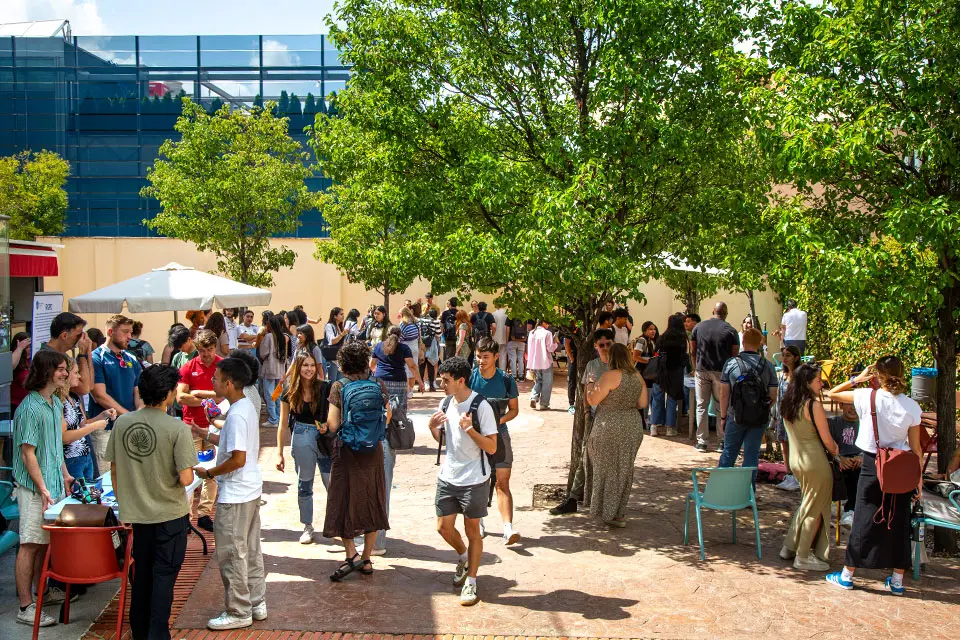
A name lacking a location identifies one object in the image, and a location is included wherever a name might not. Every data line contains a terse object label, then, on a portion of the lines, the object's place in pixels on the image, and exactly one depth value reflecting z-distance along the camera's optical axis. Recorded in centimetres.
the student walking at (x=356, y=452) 635
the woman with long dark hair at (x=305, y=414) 711
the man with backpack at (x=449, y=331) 1780
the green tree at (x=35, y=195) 3003
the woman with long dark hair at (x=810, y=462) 694
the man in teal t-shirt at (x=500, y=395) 758
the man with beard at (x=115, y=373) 776
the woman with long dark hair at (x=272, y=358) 1251
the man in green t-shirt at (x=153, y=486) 514
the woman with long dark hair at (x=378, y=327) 1361
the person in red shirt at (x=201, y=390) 779
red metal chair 536
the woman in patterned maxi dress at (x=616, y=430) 780
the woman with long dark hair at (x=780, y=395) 813
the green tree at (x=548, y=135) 752
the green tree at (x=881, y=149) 692
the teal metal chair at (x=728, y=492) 721
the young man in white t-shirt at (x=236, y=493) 559
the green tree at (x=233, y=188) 1889
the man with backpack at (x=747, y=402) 885
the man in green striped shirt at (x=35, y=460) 565
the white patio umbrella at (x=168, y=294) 1088
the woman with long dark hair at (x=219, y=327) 1089
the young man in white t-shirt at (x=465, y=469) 615
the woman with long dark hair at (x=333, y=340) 1382
